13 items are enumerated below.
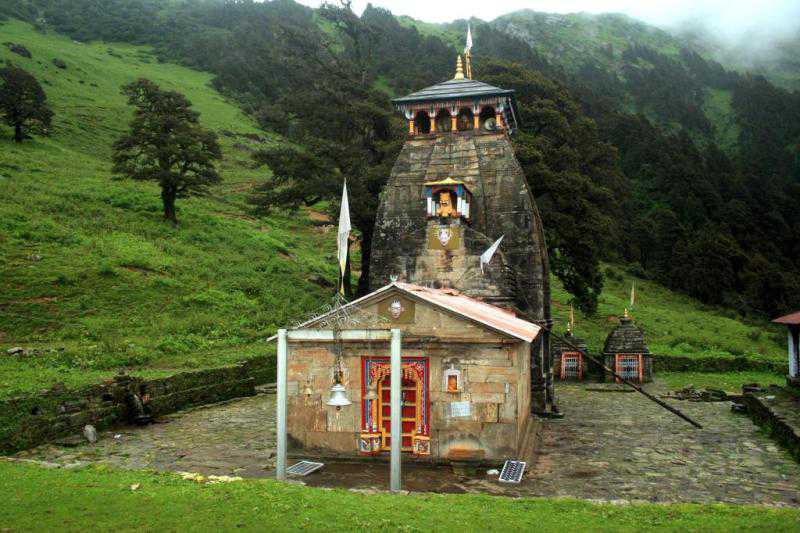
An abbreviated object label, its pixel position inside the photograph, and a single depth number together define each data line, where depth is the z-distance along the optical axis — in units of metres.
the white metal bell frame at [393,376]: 10.45
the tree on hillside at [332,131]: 29.81
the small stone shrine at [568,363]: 27.95
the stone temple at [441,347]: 12.48
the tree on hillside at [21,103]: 41.03
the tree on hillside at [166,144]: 32.84
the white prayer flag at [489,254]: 17.25
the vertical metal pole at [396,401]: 10.43
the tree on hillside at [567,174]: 29.11
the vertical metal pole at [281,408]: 10.87
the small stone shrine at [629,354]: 27.08
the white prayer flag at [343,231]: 11.03
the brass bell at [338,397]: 10.13
